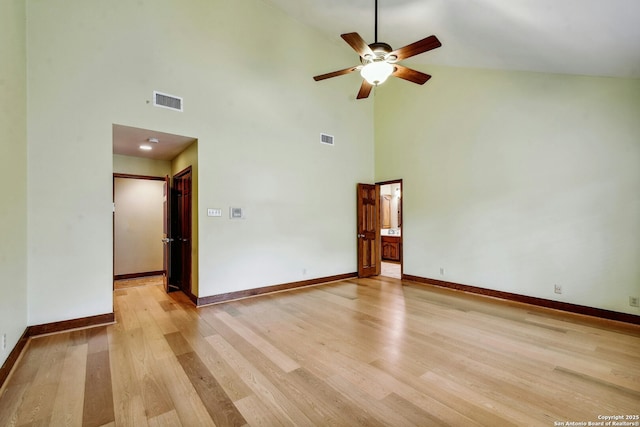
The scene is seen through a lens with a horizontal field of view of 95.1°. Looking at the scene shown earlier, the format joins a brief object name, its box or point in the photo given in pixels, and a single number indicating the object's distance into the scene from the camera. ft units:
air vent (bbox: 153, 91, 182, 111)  13.62
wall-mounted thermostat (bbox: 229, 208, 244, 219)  15.85
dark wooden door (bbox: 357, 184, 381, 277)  21.75
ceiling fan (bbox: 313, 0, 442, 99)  9.27
